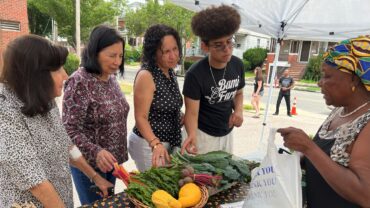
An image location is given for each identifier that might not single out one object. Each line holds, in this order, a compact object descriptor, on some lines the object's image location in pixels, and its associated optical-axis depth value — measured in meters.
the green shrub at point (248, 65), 27.97
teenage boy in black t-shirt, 2.01
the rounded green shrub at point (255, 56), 28.52
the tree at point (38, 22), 26.60
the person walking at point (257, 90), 9.66
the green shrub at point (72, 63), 14.17
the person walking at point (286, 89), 9.95
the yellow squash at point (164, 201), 1.27
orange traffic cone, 10.49
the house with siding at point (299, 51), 27.09
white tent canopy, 2.94
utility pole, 12.49
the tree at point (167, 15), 23.00
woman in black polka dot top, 1.93
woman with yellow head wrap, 1.08
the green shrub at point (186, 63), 26.17
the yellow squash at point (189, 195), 1.33
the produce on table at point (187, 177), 1.36
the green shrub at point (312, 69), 23.58
